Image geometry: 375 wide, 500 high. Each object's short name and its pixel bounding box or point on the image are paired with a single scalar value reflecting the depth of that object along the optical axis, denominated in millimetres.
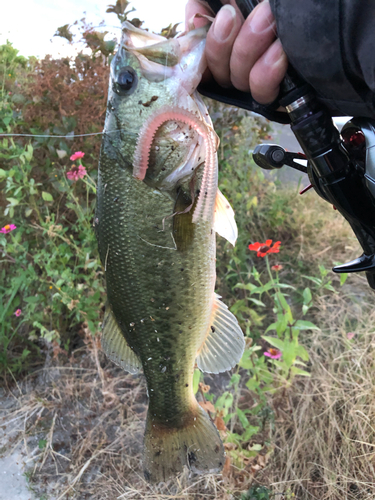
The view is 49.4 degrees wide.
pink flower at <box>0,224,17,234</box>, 453
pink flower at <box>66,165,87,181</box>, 423
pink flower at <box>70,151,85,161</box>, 421
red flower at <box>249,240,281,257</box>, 398
